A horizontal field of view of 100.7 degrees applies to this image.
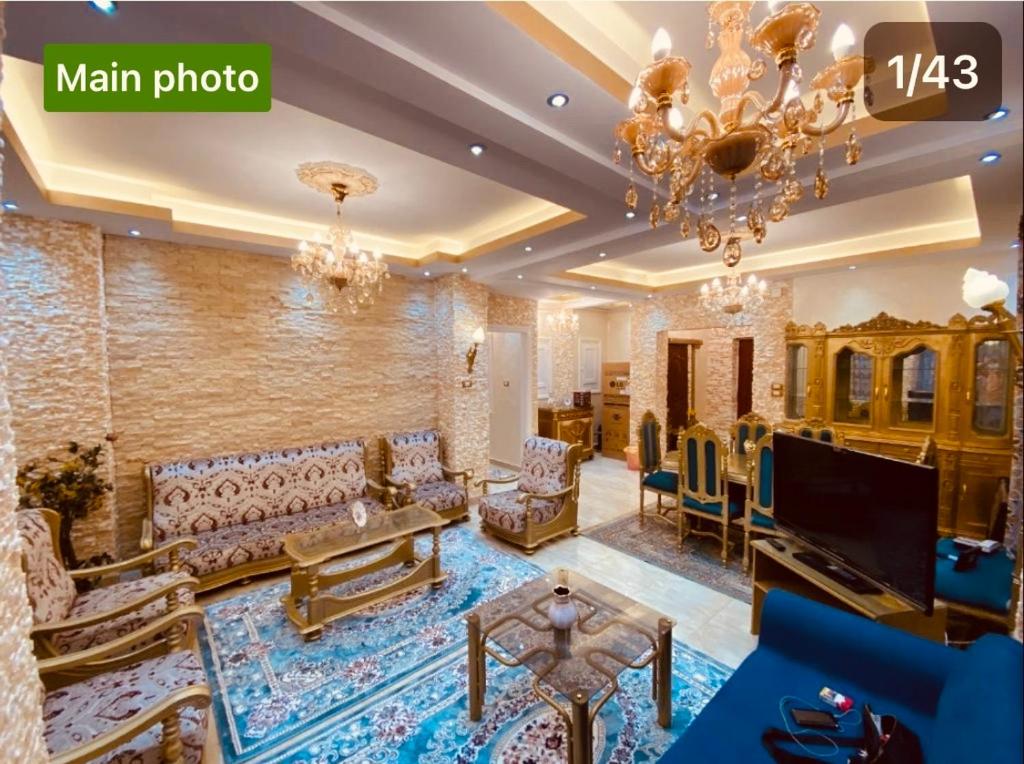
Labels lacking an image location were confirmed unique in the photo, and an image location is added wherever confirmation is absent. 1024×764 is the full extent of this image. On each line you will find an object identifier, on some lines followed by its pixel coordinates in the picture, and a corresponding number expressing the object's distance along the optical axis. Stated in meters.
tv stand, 1.84
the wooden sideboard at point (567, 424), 6.36
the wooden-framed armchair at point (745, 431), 4.17
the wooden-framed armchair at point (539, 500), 3.60
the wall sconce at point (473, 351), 4.67
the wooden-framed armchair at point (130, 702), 1.35
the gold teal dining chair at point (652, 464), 4.05
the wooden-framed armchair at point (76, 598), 1.83
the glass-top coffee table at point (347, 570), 2.55
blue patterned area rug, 1.80
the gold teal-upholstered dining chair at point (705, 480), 3.38
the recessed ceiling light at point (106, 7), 1.20
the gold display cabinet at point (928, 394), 3.61
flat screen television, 1.73
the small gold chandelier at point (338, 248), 2.53
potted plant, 2.54
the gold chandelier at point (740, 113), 1.26
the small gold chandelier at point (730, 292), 3.96
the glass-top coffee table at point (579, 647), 1.64
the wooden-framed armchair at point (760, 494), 3.11
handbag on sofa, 1.26
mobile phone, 1.42
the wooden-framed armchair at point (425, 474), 4.00
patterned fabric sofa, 3.01
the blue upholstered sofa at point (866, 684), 0.99
